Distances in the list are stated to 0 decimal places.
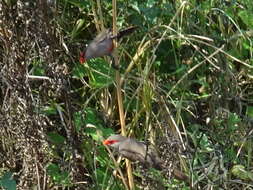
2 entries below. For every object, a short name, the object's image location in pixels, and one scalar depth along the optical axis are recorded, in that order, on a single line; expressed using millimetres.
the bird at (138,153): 5137
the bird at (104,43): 4965
